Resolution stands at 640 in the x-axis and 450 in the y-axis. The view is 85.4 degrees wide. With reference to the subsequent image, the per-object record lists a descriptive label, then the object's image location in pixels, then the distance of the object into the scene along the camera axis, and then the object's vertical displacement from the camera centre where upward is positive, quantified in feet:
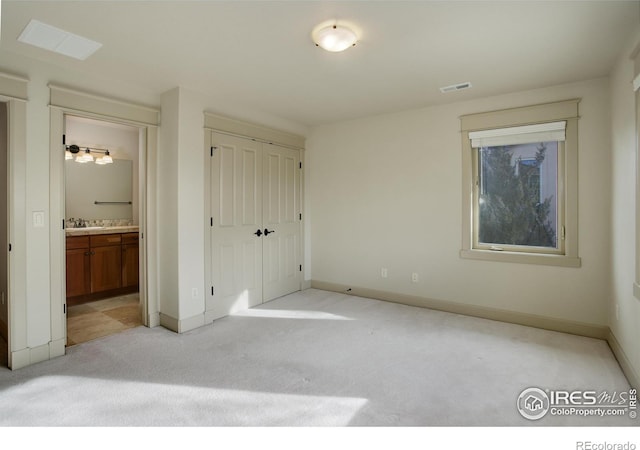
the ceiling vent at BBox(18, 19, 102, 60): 7.75 +4.37
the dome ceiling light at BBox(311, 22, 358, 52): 7.66 +4.21
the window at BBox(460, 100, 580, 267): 11.32 +1.29
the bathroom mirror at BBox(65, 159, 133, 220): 16.69 +1.68
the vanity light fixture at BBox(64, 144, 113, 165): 16.29 +3.32
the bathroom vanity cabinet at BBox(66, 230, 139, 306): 14.47 -1.87
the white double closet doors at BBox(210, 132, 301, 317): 12.91 +0.01
